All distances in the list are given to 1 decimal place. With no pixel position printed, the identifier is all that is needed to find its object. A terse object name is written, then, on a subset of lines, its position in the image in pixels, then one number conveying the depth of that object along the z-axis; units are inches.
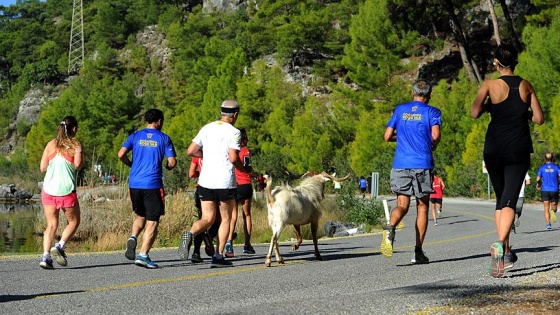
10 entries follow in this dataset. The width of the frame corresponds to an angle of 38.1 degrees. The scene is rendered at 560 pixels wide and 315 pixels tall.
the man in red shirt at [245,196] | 483.8
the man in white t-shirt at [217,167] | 410.9
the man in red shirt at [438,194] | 1004.9
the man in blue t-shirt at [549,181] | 829.4
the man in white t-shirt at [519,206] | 667.0
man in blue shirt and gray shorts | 400.8
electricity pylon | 6456.7
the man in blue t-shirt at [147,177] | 427.8
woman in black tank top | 331.9
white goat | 426.9
